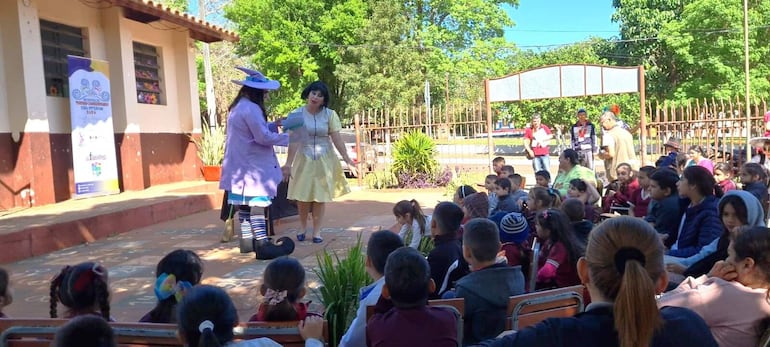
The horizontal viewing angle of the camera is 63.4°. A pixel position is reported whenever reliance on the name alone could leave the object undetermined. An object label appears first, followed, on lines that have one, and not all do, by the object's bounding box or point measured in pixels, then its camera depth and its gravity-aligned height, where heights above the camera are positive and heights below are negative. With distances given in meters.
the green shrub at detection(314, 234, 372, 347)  3.26 -0.83
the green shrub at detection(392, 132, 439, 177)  12.01 -0.34
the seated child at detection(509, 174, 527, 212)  5.60 -0.59
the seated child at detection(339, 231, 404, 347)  2.73 -0.55
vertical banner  9.10 +0.39
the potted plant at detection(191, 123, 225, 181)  11.95 -0.08
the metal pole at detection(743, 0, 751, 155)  10.61 -0.18
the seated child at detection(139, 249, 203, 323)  2.61 -0.56
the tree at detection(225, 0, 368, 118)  32.31 +5.82
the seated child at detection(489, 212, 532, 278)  3.68 -0.64
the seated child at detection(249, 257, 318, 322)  2.46 -0.60
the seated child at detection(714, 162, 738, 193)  5.87 -0.54
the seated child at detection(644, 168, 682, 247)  4.56 -0.60
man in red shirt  10.73 -0.20
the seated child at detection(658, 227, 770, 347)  2.26 -0.65
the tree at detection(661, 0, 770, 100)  23.52 +2.97
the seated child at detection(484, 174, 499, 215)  5.76 -0.55
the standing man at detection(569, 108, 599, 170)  10.07 -0.17
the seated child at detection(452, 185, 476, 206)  5.47 -0.51
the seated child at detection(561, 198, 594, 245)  3.82 -0.54
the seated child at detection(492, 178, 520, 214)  5.48 -0.56
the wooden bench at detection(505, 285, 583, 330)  2.44 -0.70
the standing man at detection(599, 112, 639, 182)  8.74 -0.25
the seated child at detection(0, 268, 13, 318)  2.74 -0.58
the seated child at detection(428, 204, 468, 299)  3.18 -0.61
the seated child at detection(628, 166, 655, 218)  5.60 -0.66
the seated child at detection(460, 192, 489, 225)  4.43 -0.51
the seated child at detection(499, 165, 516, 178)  6.99 -0.43
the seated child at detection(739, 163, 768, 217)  5.40 -0.52
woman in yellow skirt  6.07 -0.15
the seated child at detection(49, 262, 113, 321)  2.50 -0.54
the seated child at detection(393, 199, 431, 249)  4.66 -0.63
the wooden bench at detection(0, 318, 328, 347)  2.20 -0.66
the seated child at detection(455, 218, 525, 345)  2.64 -0.65
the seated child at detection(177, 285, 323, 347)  1.98 -0.54
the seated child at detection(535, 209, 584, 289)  3.34 -0.67
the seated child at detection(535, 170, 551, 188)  6.61 -0.50
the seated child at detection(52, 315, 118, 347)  1.87 -0.54
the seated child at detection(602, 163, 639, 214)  6.19 -0.65
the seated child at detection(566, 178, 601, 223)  5.82 -0.59
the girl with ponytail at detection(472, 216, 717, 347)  1.46 -0.44
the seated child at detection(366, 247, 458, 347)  2.11 -0.61
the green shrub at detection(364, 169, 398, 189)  12.13 -0.80
